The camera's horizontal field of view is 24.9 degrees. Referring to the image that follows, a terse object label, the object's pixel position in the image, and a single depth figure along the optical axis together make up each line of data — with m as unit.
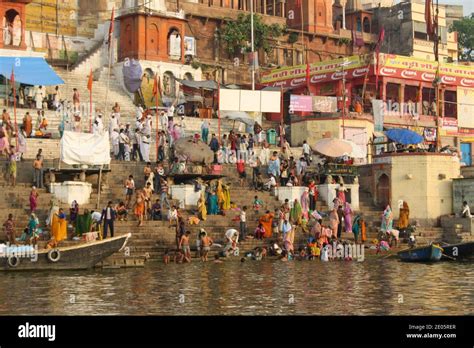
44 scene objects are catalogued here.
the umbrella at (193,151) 29.22
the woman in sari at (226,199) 28.11
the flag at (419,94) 44.03
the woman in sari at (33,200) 25.45
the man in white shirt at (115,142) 30.69
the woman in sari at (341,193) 29.61
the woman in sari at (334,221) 27.75
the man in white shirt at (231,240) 25.73
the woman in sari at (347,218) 28.86
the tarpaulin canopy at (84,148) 27.16
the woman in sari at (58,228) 23.83
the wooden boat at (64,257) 22.14
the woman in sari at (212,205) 27.88
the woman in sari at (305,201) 29.16
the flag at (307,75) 43.75
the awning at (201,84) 40.56
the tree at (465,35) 69.38
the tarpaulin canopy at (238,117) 37.41
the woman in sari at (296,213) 28.36
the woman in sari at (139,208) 26.07
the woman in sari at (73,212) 25.45
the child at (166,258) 24.72
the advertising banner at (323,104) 40.25
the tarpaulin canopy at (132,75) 39.81
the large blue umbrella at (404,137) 33.72
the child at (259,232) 27.09
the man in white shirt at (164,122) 33.91
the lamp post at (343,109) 37.09
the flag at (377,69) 42.75
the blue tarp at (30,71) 33.25
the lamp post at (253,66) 40.12
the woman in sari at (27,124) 30.56
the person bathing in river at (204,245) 25.25
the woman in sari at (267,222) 27.16
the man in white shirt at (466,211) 30.30
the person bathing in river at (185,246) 24.77
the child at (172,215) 26.53
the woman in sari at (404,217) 29.94
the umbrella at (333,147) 31.22
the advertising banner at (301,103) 40.16
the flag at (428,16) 39.62
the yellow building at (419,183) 31.58
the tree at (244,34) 48.41
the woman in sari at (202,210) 27.33
